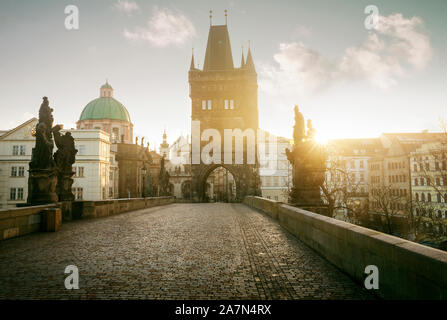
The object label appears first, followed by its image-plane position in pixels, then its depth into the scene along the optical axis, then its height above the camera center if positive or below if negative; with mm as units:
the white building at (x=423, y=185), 42462 -1718
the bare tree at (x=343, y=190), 24172 -1297
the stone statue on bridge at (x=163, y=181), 34094 -603
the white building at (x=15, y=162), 46500 +2139
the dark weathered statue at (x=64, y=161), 11805 +539
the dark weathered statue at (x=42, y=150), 10305 +827
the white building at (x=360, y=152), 64750 +4295
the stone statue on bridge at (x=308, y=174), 11273 -8
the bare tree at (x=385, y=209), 24109 -2691
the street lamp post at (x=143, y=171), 23514 +313
